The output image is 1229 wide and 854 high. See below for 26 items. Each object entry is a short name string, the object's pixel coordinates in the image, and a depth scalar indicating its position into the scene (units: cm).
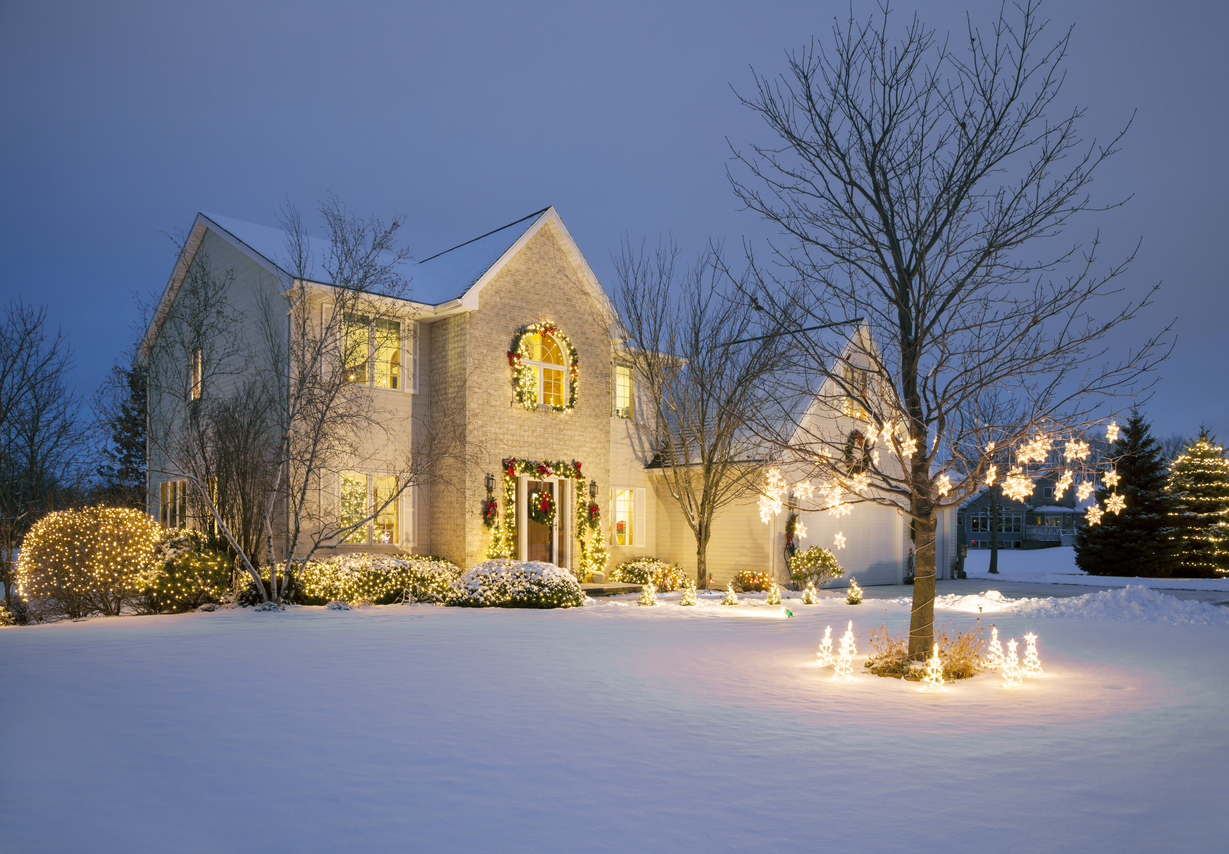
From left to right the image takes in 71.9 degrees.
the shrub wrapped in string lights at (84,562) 1346
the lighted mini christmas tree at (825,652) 931
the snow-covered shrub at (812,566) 2034
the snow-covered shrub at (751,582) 2053
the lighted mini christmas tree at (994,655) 915
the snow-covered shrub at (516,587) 1544
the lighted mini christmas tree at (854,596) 1725
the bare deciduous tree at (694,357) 1992
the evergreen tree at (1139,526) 2834
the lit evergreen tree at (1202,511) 2739
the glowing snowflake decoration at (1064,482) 791
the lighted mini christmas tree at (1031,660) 878
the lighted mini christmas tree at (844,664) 862
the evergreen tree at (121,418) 1784
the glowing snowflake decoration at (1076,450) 797
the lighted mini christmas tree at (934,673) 814
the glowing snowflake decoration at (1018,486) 789
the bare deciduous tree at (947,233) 838
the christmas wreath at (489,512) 1800
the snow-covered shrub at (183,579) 1409
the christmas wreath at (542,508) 1923
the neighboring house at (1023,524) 6162
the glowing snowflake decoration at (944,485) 833
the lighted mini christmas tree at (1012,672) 837
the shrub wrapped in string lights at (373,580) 1533
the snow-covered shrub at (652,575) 2031
